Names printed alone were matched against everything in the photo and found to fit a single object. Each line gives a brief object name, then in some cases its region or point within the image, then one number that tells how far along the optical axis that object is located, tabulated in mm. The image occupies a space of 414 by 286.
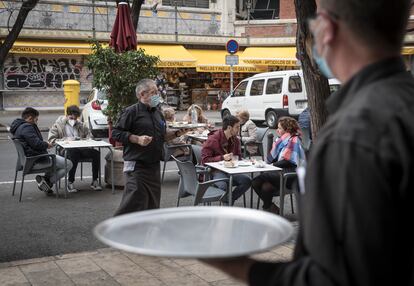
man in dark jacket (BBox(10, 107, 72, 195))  8188
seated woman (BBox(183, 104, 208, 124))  11951
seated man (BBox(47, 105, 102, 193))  9094
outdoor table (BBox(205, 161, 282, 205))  6426
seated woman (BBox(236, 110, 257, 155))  10182
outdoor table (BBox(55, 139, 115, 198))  8475
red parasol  9531
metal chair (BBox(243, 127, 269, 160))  9894
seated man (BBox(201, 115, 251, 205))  6980
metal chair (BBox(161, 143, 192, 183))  9570
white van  19031
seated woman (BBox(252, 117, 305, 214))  6988
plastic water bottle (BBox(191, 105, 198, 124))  11832
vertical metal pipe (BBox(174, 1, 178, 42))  27991
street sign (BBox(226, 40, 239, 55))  18281
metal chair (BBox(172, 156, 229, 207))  6223
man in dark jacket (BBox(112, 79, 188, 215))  5941
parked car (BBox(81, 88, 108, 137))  16844
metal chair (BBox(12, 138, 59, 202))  8109
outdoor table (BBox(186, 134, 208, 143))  10214
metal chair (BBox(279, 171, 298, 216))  6695
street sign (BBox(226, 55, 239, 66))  17953
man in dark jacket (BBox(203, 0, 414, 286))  1154
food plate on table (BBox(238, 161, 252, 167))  6873
